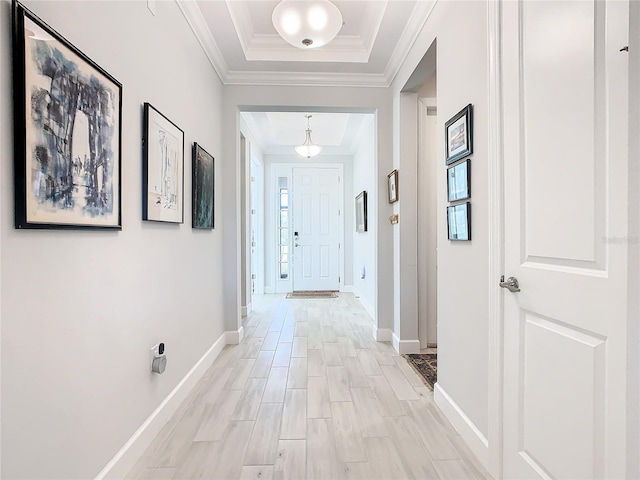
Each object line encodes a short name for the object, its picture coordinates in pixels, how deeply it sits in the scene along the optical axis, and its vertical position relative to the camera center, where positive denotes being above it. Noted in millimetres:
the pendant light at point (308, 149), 4581 +1272
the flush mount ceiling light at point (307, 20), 1801 +1279
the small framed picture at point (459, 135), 1567 +535
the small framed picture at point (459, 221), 1598 +73
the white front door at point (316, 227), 5973 +173
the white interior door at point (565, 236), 883 -6
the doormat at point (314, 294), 5488 -1038
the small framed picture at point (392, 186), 2924 +478
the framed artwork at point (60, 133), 896 +349
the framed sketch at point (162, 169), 1596 +385
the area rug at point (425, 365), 2352 -1070
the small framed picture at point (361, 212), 4625 +373
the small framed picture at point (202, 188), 2273 +384
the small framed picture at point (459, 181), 1604 +290
